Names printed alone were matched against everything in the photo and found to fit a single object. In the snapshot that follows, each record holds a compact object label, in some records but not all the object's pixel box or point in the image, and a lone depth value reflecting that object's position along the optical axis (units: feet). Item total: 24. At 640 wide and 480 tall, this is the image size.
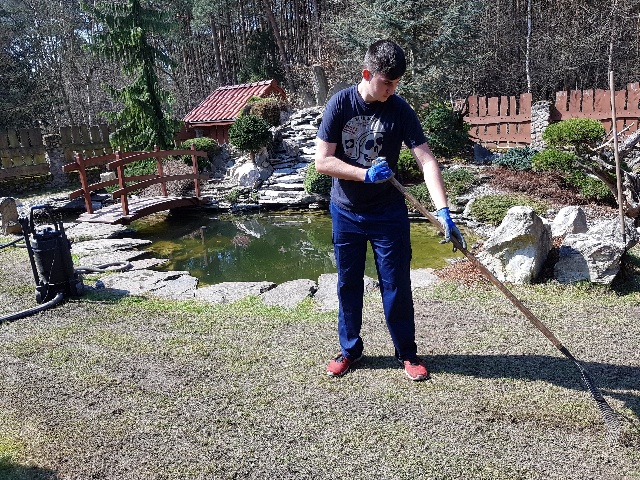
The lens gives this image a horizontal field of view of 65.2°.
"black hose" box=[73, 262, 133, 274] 19.86
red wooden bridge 29.96
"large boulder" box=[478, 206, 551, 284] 16.19
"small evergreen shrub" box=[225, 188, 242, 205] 37.82
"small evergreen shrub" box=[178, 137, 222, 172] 44.16
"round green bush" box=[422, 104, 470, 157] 40.16
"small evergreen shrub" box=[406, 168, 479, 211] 31.40
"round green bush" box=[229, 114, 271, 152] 40.09
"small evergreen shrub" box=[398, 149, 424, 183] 35.65
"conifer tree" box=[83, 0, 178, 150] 43.43
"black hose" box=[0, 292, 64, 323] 14.51
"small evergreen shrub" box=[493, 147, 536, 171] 34.48
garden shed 51.21
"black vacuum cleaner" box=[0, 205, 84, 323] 15.56
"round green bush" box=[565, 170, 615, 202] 27.43
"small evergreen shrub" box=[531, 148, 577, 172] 29.66
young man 9.12
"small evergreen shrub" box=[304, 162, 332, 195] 35.12
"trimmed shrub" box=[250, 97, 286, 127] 47.37
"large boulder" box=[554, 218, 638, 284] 15.05
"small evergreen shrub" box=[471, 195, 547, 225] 27.14
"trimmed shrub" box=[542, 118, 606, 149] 28.32
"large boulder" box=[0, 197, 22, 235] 26.86
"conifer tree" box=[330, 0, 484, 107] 43.98
